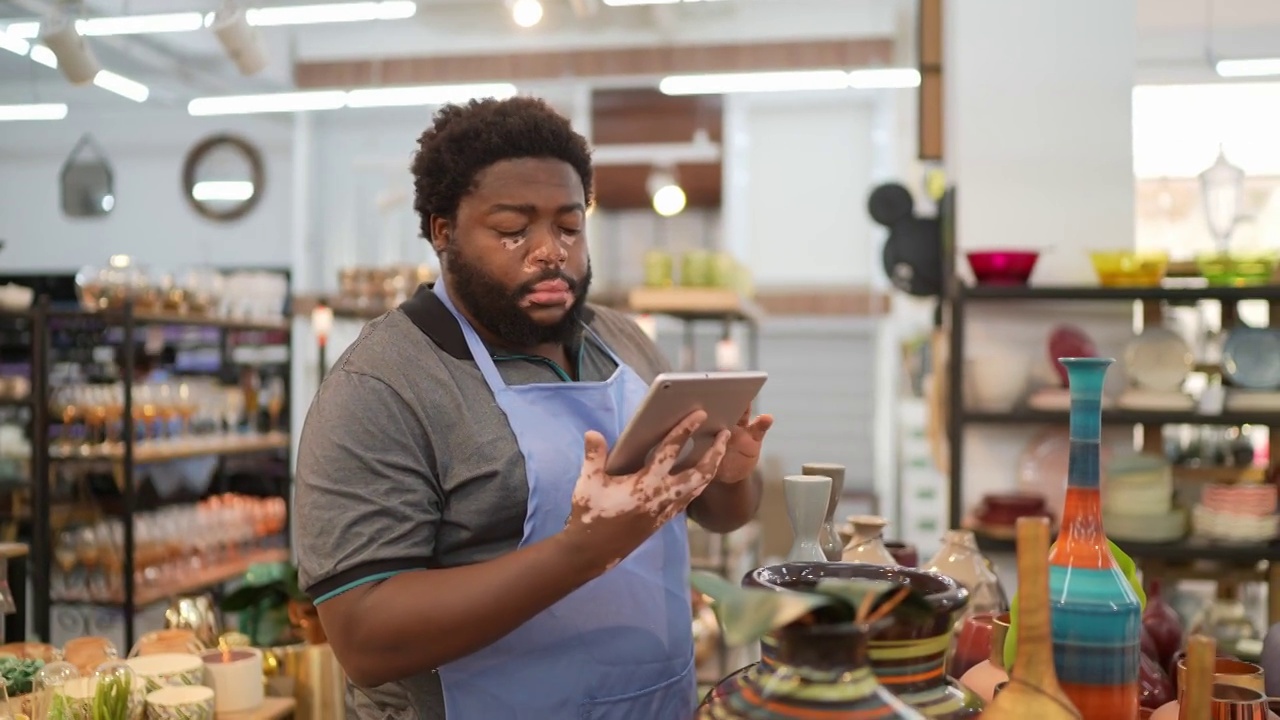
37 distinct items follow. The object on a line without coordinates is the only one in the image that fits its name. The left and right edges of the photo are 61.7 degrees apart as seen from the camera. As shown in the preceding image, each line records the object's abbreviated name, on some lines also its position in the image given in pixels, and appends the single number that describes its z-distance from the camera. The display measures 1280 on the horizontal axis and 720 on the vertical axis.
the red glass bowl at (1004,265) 3.89
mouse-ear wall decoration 4.46
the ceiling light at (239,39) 5.37
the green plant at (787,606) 0.96
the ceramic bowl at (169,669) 2.15
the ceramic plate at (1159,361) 3.89
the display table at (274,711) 2.29
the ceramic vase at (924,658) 1.10
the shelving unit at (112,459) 5.05
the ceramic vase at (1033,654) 1.09
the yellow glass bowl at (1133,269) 3.87
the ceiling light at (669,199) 7.37
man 1.42
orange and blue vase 1.22
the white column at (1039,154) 4.09
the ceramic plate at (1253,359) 3.86
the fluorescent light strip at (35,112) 9.06
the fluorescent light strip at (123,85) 7.91
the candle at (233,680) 2.31
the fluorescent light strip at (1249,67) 6.80
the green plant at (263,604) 2.66
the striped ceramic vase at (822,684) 0.99
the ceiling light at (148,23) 6.09
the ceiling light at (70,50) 5.32
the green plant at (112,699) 1.93
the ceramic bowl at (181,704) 2.03
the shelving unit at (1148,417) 3.72
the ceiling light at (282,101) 7.73
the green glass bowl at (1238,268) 3.91
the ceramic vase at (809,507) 1.61
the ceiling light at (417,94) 7.77
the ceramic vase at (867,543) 1.79
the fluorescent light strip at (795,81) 7.35
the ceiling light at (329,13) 6.04
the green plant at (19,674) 2.09
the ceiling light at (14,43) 7.14
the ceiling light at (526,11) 6.25
